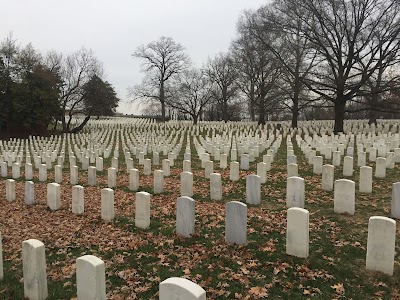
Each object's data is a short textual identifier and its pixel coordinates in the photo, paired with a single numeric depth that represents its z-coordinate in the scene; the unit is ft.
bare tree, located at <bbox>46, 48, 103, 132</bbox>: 116.26
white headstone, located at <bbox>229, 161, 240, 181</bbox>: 31.42
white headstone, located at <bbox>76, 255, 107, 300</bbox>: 10.33
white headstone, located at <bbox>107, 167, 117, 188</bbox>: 31.27
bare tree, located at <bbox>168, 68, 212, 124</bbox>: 169.73
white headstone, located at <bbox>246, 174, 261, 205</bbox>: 23.08
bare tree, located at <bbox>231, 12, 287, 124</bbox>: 89.72
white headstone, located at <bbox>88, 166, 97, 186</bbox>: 33.12
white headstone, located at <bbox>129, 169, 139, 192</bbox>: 29.84
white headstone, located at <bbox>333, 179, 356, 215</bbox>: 19.79
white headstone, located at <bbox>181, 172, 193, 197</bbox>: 26.27
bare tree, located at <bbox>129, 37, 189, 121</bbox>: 164.14
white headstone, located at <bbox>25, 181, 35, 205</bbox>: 26.61
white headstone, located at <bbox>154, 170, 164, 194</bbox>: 28.43
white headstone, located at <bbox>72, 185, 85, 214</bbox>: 23.26
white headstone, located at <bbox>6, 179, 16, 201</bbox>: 28.60
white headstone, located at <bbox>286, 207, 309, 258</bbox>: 14.73
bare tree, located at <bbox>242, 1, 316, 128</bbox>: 73.05
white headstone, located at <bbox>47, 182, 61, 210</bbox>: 24.66
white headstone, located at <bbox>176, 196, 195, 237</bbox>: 17.92
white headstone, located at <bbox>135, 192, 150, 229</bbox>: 19.66
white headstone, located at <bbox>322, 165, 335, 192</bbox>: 26.55
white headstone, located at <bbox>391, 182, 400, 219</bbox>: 19.01
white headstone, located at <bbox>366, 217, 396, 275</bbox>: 13.03
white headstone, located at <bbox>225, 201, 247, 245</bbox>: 16.31
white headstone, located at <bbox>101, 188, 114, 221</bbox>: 21.40
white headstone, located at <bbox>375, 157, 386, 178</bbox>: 30.14
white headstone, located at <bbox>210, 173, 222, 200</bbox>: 25.11
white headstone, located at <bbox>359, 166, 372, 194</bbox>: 24.97
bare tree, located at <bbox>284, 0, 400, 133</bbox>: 70.90
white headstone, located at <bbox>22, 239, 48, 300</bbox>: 12.03
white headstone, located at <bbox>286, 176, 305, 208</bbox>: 21.85
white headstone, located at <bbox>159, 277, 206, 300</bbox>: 7.86
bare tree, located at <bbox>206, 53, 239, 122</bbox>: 155.43
